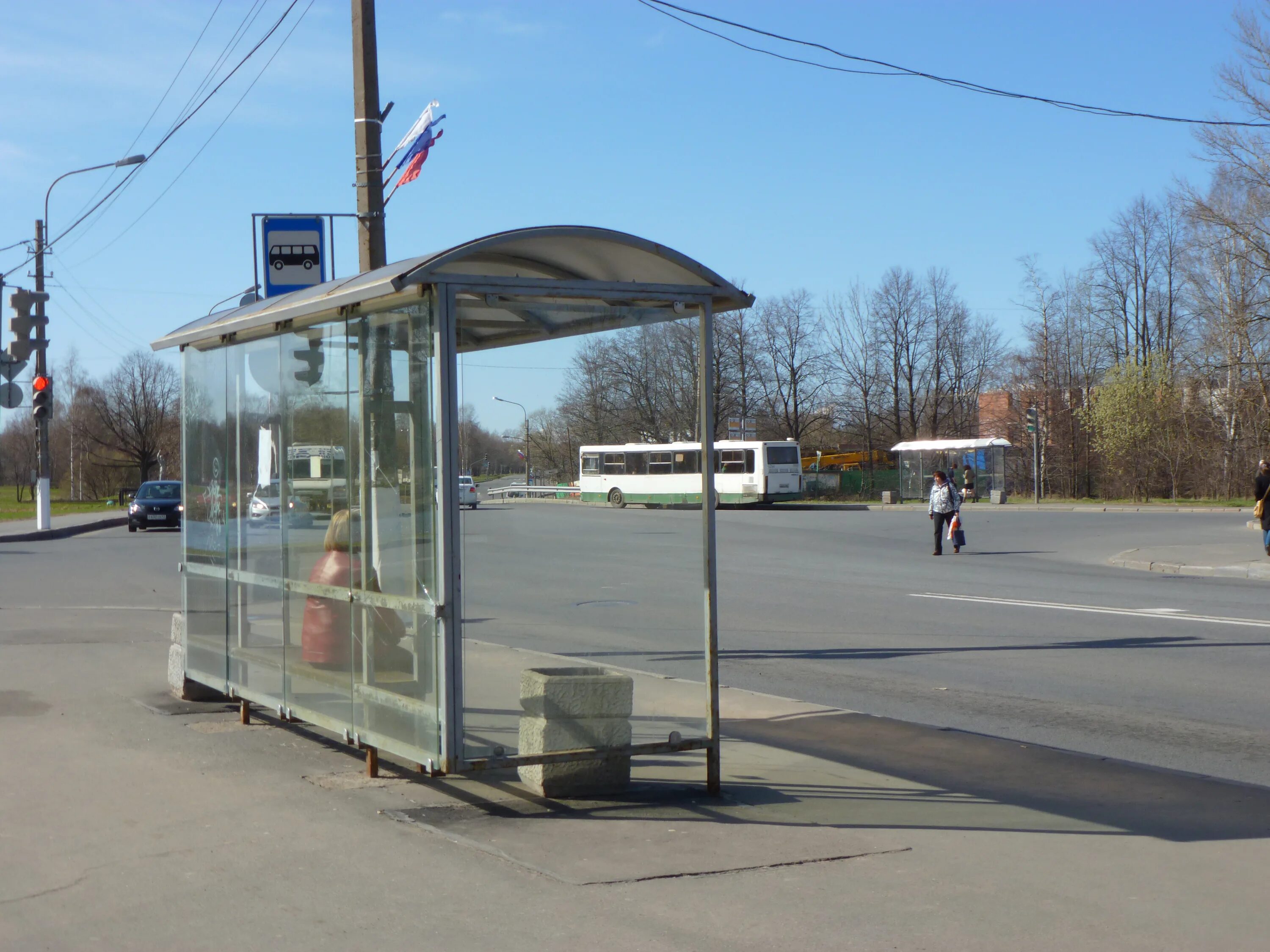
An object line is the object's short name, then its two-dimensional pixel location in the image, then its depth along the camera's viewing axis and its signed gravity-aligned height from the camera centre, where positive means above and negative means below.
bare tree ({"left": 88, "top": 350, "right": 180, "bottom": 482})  77.50 +4.42
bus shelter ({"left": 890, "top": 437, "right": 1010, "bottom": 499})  52.94 +0.49
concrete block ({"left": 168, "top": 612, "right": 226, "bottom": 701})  9.02 -1.44
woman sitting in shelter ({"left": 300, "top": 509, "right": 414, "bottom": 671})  6.51 -0.77
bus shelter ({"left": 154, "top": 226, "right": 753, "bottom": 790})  6.02 -0.02
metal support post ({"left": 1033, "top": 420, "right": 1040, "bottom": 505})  46.53 +0.25
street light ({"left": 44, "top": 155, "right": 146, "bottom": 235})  24.23 +6.52
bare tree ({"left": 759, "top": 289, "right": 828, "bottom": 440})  80.88 +6.43
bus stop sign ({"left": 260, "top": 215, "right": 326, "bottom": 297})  9.98 +1.88
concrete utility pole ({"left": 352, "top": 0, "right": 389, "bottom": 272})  10.22 +3.04
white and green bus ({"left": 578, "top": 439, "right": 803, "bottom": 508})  49.34 -0.06
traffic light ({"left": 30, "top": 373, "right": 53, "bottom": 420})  31.00 +2.33
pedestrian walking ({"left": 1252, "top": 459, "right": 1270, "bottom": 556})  20.89 -0.52
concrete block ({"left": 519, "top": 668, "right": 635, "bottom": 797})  6.20 -1.26
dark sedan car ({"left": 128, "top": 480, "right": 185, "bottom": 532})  35.41 -0.69
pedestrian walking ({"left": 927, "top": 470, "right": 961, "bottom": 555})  23.95 -0.62
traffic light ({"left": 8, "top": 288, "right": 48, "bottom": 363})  24.33 +3.27
